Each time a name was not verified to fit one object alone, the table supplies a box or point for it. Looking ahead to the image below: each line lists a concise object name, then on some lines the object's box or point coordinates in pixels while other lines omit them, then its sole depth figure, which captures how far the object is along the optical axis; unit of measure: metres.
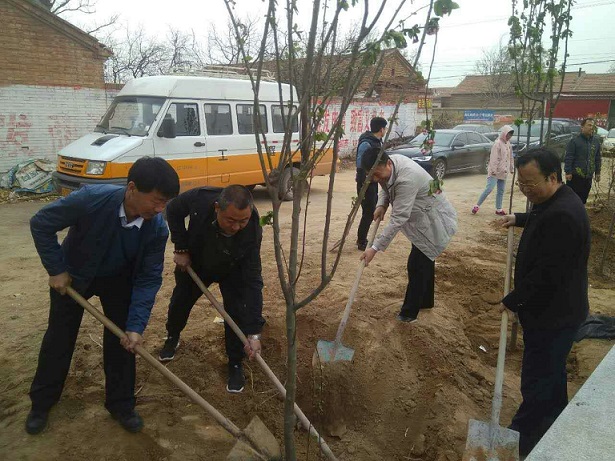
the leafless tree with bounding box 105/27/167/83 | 22.58
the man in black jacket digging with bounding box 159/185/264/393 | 2.71
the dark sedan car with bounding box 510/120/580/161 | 14.42
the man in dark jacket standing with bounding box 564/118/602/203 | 6.50
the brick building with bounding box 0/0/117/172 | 9.45
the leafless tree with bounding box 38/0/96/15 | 16.30
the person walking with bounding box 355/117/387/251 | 5.52
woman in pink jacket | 7.70
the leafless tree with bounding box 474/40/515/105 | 31.01
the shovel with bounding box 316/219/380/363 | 3.36
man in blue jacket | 2.22
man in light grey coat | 3.51
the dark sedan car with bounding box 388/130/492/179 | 12.55
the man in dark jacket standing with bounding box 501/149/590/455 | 2.23
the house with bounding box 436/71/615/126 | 31.17
